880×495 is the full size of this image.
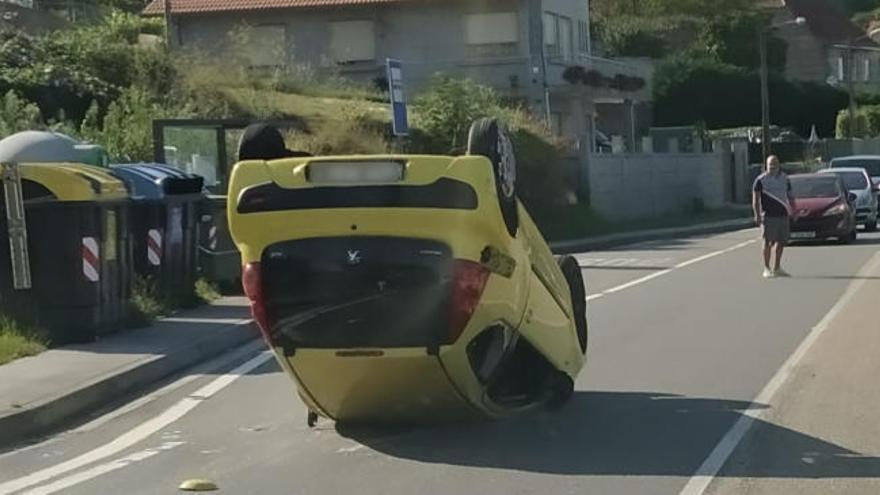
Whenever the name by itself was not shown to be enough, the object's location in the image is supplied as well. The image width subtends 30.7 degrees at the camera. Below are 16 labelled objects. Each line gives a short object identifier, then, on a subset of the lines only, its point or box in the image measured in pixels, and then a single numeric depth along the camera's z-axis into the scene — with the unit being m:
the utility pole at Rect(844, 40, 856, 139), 70.98
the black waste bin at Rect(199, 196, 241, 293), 20.11
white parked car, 42.97
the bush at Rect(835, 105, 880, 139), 74.88
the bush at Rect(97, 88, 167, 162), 27.58
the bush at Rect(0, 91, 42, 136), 28.04
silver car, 36.12
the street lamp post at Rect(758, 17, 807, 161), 51.09
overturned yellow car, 9.31
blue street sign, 26.48
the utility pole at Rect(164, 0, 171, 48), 50.75
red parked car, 30.11
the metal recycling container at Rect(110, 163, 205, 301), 18.12
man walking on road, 22.39
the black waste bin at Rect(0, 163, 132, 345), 15.19
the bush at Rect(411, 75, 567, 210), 35.53
